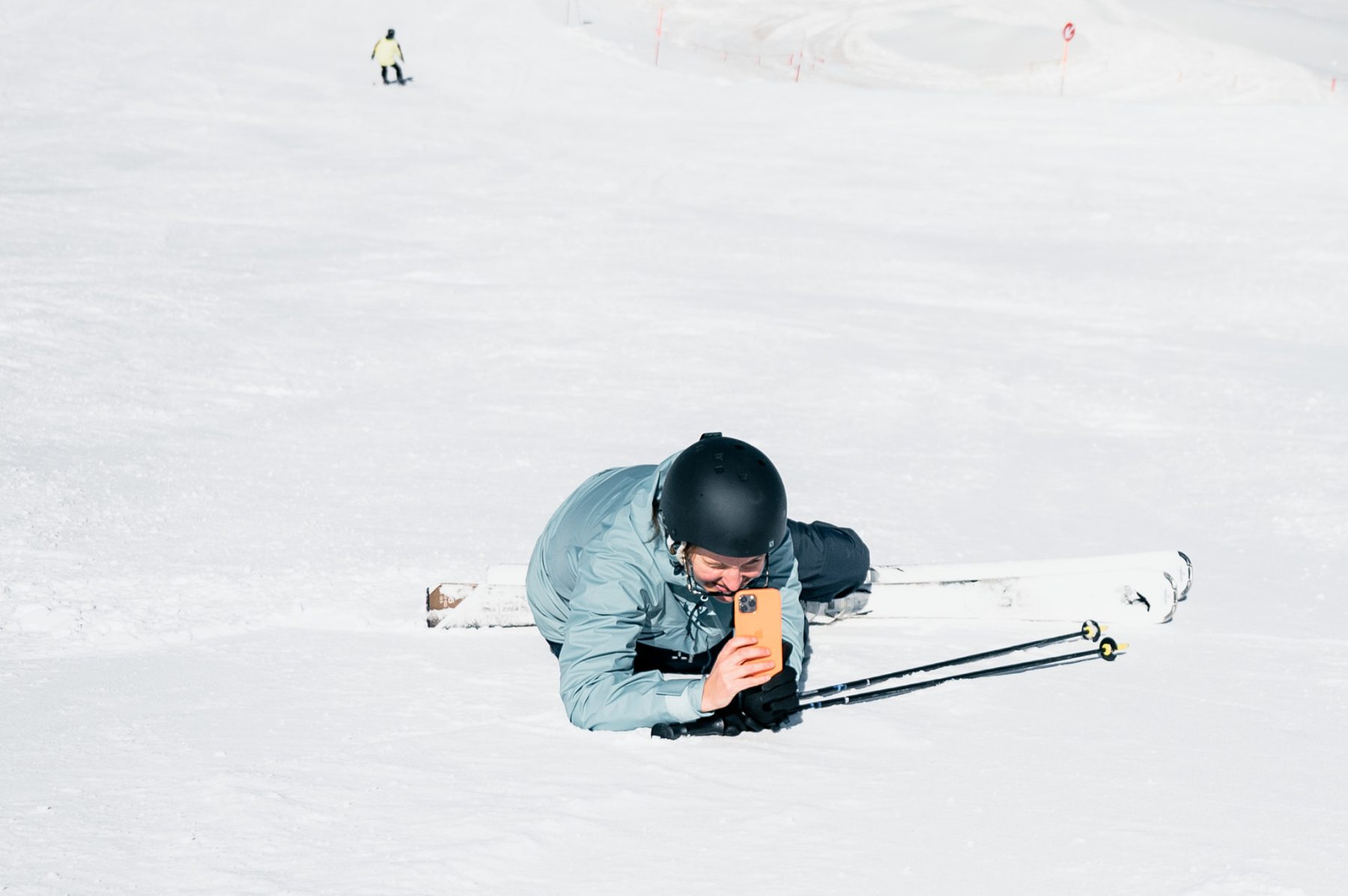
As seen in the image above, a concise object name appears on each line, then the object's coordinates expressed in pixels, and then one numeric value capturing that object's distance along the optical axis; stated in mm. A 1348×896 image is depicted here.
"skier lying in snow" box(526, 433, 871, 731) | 3273
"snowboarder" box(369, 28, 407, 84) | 18594
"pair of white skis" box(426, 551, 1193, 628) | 4680
